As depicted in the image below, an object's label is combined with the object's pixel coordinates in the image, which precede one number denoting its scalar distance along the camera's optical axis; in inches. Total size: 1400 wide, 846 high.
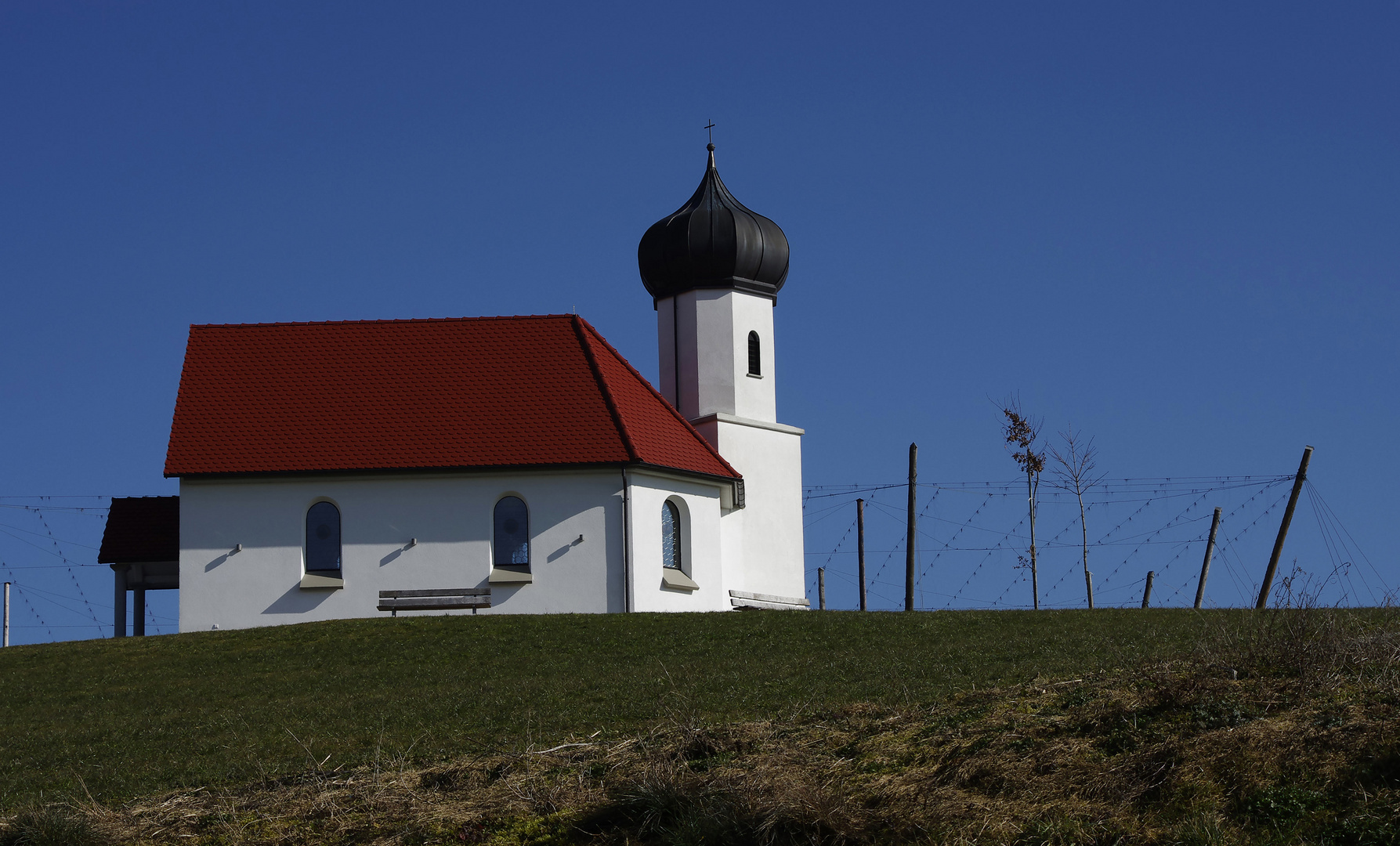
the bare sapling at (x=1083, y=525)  1336.1
